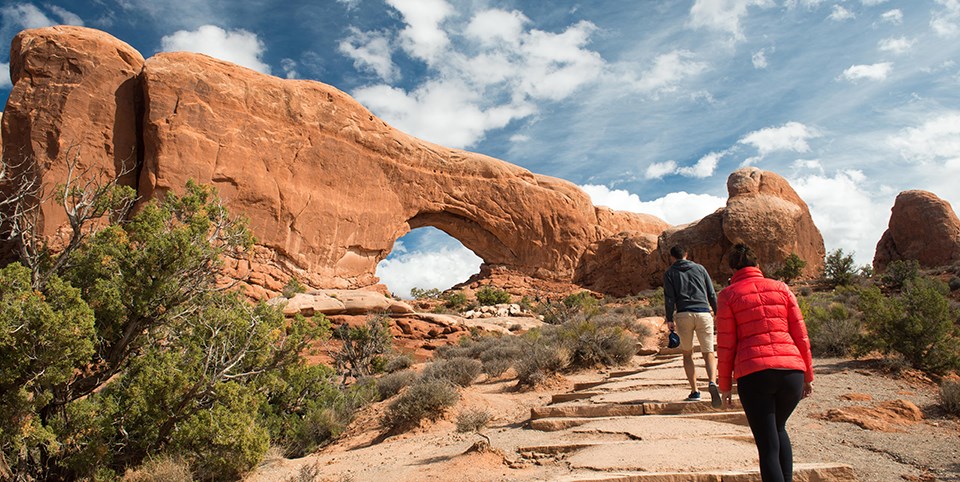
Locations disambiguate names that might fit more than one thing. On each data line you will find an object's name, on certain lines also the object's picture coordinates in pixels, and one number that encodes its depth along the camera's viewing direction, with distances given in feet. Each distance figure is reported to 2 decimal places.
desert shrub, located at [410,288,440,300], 104.04
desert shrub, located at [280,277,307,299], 53.97
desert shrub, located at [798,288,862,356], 32.58
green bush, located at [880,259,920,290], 67.56
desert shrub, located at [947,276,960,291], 62.29
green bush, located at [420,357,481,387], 34.45
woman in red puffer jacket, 10.36
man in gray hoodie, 20.42
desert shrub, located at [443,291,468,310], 87.78
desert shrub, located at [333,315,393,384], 45.50
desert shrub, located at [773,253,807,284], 85.40
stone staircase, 12.73
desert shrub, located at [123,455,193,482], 16.28
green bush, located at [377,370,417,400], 34.65
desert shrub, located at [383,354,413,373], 44.60
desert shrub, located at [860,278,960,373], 28.40
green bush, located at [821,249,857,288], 76.43
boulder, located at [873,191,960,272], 89.56
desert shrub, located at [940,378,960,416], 20.89
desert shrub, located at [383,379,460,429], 25.96
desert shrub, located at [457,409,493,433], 22.45
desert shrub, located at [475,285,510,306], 88.79
